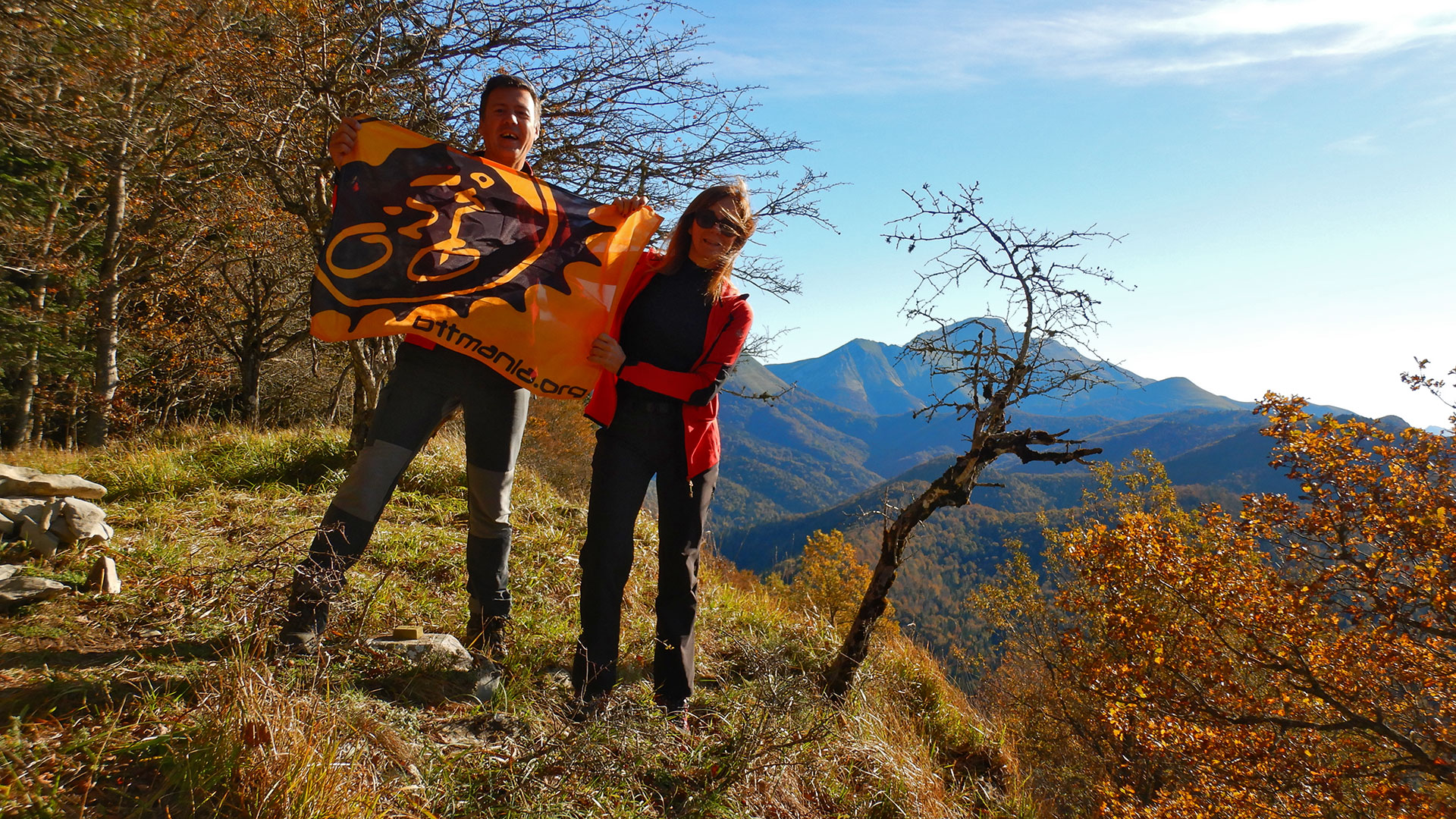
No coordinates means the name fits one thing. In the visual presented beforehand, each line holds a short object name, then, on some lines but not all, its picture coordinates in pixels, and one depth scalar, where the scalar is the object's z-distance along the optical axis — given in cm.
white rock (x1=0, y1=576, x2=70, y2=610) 278
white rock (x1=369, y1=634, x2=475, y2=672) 287
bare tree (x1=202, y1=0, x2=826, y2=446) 516
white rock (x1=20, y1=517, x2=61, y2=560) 332
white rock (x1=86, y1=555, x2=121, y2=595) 304
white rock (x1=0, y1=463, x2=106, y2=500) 369
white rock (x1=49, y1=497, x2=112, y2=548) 348
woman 282
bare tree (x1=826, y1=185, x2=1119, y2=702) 432
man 250
